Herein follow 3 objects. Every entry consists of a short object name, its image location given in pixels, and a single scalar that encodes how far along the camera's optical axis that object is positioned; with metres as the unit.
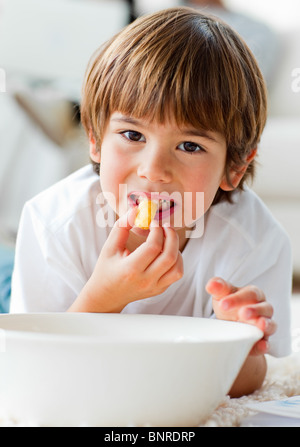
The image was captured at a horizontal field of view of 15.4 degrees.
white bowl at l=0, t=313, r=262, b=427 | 0.73
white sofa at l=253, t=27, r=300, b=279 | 1.60
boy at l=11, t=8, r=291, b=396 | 0.89
